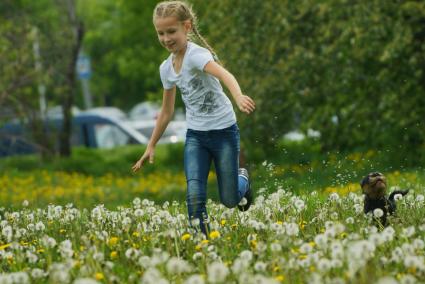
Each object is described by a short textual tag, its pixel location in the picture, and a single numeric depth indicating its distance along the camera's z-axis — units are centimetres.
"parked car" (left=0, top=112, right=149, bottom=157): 5797
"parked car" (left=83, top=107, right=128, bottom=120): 7670
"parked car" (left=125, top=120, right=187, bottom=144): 5637
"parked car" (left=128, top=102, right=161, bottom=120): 9811
